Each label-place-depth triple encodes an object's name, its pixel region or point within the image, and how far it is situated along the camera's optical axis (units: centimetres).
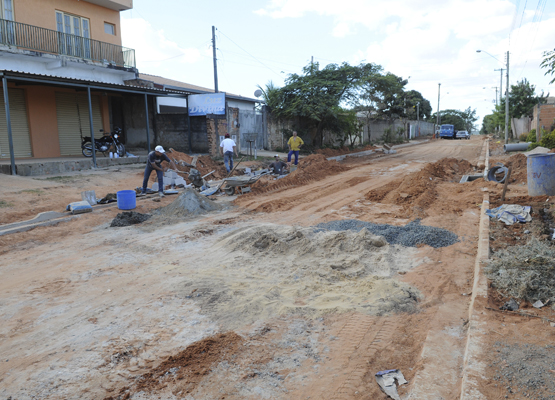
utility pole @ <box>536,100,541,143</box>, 2375
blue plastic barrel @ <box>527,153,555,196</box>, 927
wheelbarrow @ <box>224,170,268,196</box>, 1173
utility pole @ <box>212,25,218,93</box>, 2317
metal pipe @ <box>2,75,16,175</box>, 1223
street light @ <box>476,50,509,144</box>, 3206
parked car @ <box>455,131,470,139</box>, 5206
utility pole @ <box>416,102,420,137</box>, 5632
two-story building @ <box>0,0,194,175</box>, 1631
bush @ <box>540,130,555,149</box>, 1946
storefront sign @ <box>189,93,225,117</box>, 1861
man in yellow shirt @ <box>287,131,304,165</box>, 1711
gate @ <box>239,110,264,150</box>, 2175
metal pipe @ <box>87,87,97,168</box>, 1472
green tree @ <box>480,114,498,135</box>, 7125
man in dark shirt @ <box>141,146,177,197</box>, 1098
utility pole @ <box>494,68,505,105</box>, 4303
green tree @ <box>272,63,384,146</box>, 2231
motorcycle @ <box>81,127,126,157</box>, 1702
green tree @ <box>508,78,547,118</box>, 3638
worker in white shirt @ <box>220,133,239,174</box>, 1507
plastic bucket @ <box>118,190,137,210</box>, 980
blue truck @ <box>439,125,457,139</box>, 5016
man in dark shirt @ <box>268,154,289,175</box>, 1469
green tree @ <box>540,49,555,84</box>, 1246
